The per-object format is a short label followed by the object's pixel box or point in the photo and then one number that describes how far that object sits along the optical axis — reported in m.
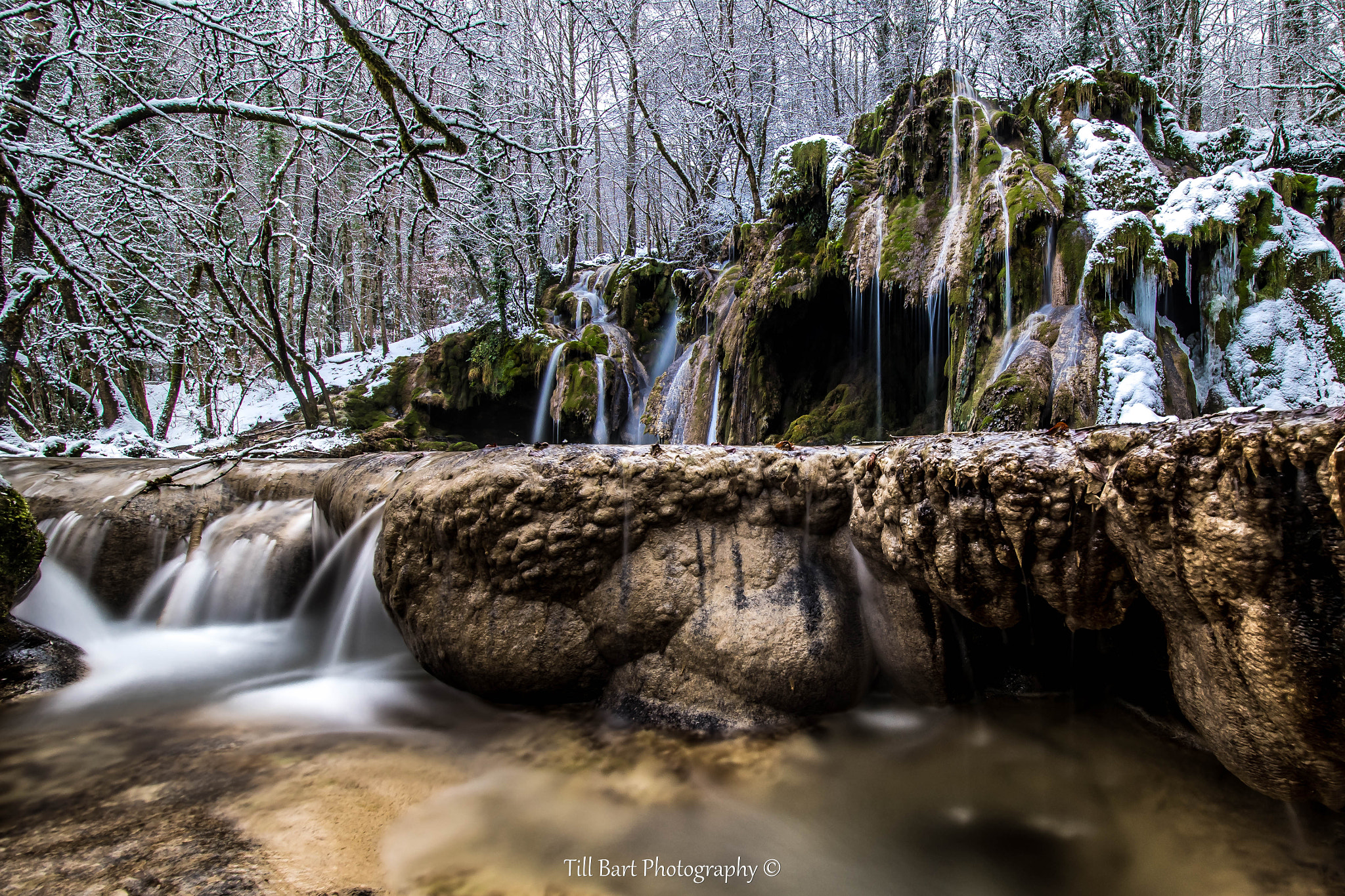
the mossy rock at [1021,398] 5.75
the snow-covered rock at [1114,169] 7.27
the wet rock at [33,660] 3.75
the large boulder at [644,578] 3.30
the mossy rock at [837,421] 8.77
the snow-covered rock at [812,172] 9.23
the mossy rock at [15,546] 3.68
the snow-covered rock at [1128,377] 5.30
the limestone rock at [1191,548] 1.60
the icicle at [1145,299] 6.13
